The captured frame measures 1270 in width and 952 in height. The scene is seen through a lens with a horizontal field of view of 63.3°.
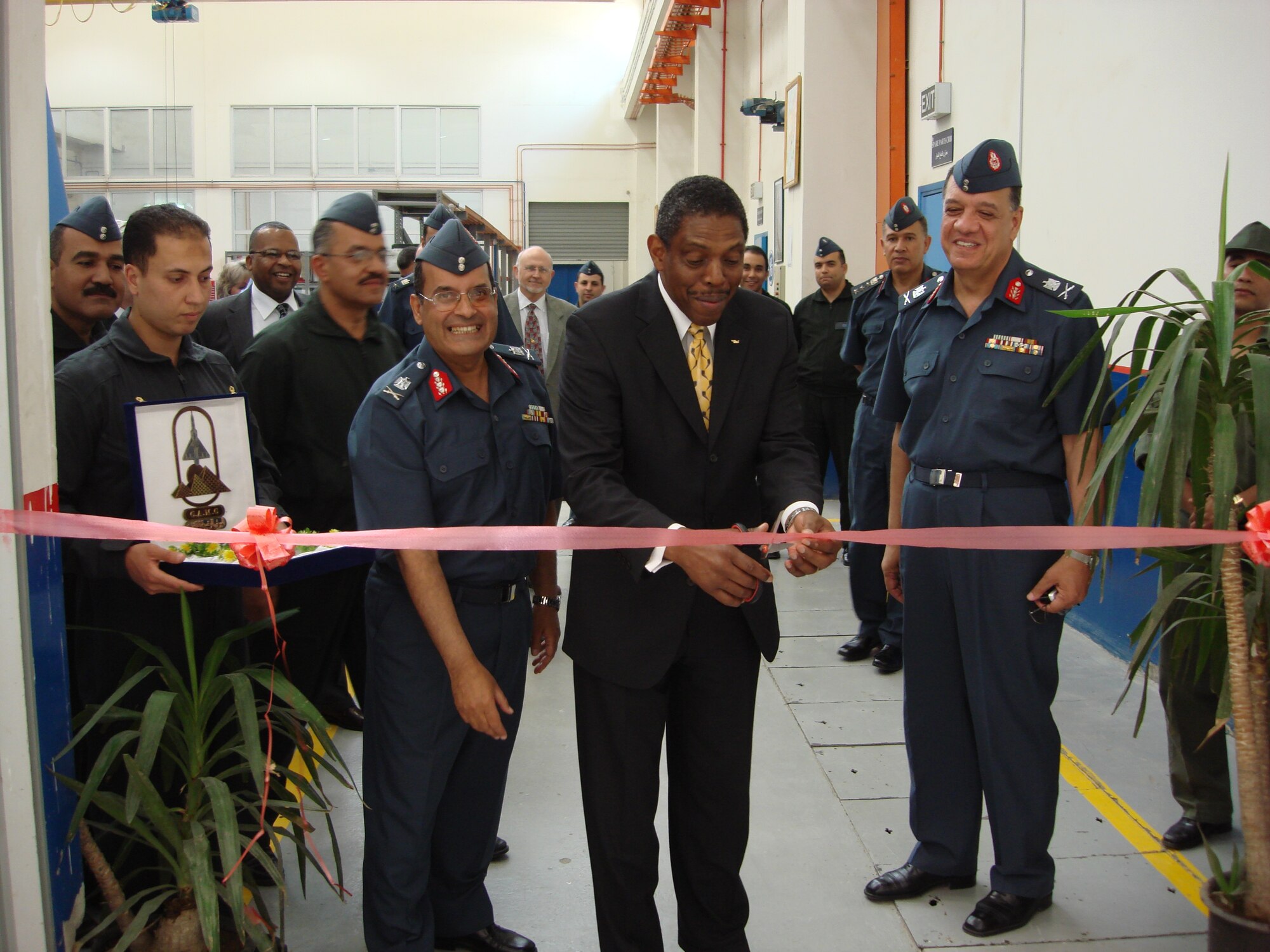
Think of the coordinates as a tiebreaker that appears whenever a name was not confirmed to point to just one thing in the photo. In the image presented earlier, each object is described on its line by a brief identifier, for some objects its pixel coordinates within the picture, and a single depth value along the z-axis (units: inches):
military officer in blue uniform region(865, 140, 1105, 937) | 90.7
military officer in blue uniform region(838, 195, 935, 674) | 161.5
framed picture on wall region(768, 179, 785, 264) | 330.6
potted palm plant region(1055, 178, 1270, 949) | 69.8
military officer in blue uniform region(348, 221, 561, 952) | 77.9
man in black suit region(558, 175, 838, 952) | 75.9
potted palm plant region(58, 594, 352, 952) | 68.3
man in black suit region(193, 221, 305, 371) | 174.2
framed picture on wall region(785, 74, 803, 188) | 278.2
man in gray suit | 213.8
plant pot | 70.1
